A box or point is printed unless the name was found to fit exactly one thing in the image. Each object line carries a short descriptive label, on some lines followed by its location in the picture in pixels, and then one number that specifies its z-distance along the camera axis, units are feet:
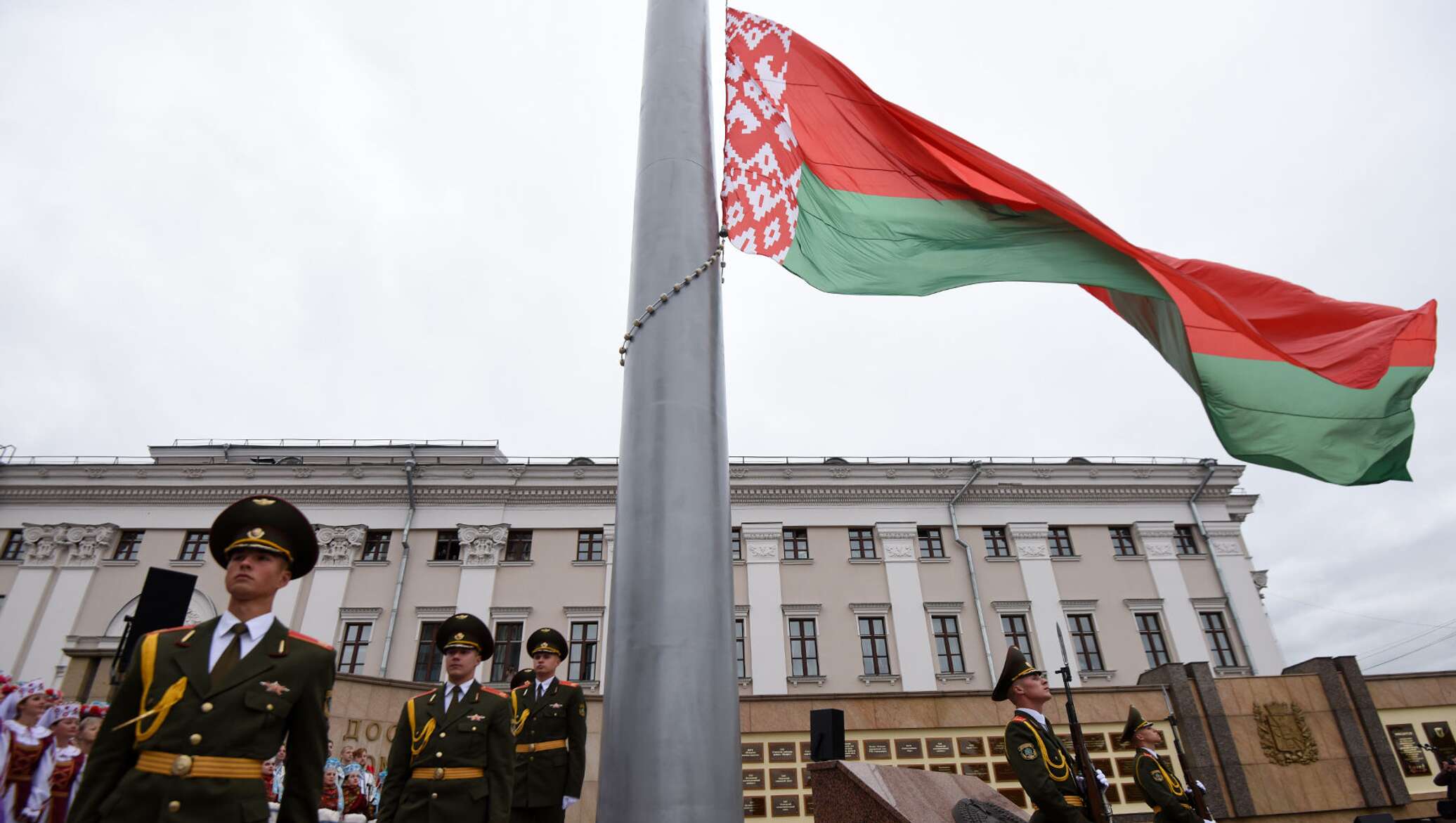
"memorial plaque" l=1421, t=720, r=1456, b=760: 57.62
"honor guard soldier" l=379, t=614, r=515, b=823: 15.34
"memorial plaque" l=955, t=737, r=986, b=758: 54.19
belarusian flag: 20.67
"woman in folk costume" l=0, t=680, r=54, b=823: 19.35
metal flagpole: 10.33
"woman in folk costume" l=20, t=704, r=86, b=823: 19.80
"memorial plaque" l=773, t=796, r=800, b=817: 50.57
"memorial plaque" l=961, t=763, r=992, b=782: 53.78
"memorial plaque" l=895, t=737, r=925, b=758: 52.90
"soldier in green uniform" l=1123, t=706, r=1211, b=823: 23.18
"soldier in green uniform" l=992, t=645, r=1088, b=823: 17.15
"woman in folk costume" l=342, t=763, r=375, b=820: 31.01
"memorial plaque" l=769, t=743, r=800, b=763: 52.60
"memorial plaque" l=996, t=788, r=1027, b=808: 54.39
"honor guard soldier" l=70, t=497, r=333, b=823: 8.54
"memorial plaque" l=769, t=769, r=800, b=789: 51.49
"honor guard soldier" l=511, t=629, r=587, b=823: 20.66
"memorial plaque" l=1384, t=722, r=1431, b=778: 56.24
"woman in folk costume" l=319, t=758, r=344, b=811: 27.78
